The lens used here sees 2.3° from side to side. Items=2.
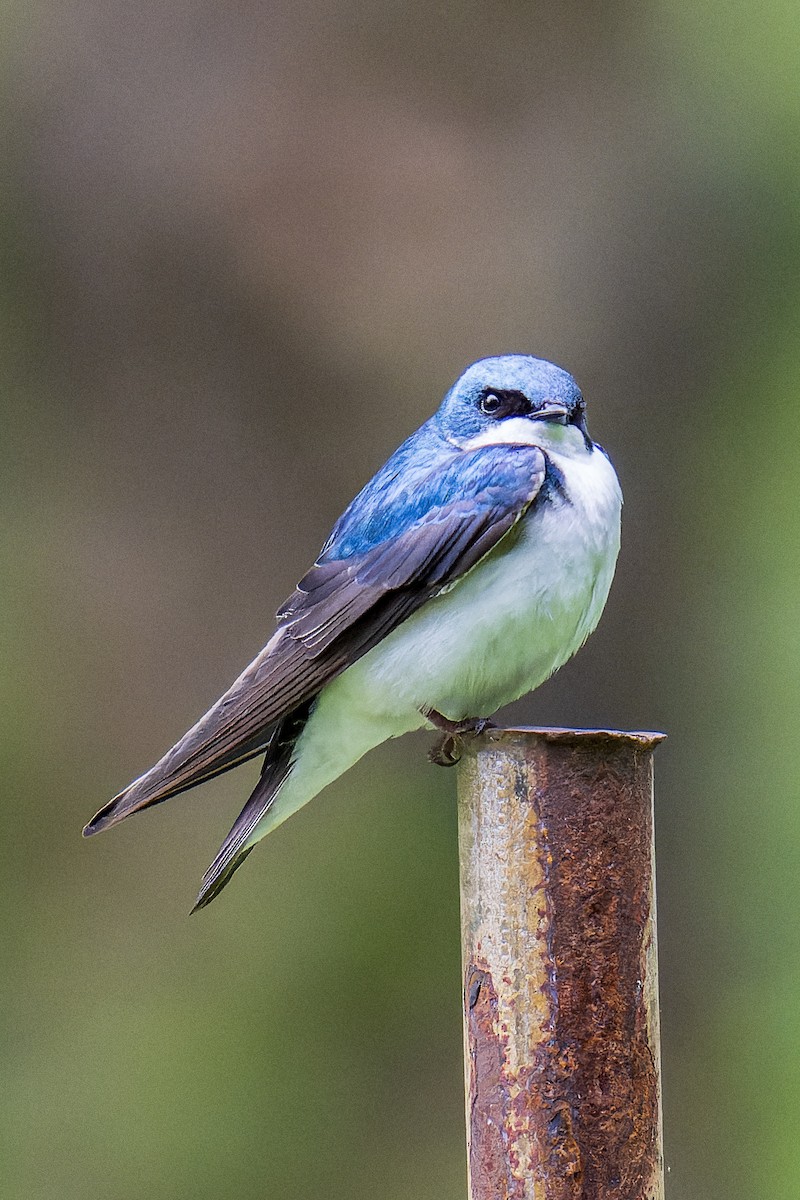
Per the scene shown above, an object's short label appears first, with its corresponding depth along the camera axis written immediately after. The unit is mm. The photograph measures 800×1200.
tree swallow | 3782
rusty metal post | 3714
